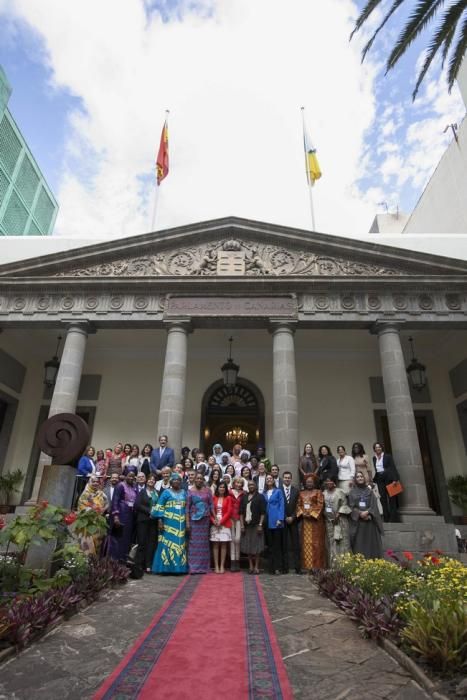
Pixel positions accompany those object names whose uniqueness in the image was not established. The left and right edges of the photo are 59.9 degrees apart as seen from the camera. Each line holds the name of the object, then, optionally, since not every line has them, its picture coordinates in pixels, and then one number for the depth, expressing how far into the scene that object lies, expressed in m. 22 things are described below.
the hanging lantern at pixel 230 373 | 13.06
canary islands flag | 17.12
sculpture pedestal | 6.04
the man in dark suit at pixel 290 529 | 7.95
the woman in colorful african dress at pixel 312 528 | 8.02
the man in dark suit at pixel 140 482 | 8.02
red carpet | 2.89
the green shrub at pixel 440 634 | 3.06
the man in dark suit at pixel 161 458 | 9.42
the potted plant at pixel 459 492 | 13.33
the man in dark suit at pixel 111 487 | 7.83
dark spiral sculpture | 6.32
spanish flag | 16.83
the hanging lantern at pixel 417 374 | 12.77
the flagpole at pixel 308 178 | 15.78
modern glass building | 25.75
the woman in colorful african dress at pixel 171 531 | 7.32
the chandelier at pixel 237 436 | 15.42
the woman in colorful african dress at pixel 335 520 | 7.74
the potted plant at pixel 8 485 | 13.88
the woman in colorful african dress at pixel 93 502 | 6.91
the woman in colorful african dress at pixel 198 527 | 7.52
